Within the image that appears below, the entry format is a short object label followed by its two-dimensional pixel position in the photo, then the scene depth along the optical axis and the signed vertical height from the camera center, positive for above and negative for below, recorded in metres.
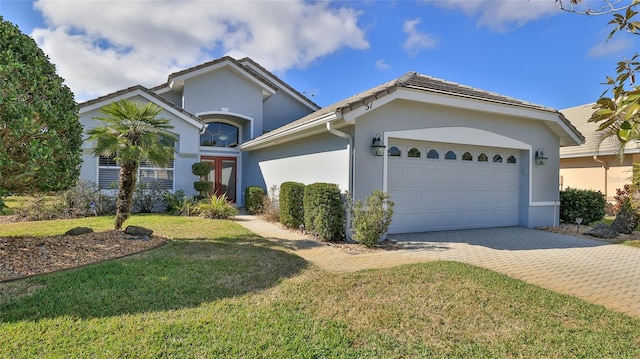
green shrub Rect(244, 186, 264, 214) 15.80 -0.83
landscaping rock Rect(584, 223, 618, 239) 11.00 -1.47
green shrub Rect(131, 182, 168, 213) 15.30 -0.86
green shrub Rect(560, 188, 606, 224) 13.62 -0.73
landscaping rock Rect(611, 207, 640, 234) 11.48 -1.14
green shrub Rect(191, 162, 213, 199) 16.44 -0.08
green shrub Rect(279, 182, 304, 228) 11.47 -0.76
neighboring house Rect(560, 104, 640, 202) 17.22 +1.24
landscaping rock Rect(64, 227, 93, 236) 9.20 -1.44
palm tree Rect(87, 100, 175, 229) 9.04 +1.09
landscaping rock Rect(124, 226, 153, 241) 9.05 -1.41
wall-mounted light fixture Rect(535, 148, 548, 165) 12.58 +1.11
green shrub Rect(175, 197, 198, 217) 14.85 -1.24
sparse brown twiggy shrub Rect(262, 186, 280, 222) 13.77 -1.06
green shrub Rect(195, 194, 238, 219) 14.11 -1.18
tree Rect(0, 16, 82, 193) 6.03 +1.14
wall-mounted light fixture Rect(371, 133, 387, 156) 9.48 +1.07
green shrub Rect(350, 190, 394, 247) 8.77 -0.92
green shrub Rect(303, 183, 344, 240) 9.49 -0.82
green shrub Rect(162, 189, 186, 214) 15.37 -0.89
